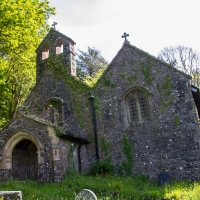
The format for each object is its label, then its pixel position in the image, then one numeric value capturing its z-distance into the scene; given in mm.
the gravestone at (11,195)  6895
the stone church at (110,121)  11609
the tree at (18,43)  12680
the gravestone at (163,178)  11180
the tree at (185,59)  28703
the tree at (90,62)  35062
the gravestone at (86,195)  7177
